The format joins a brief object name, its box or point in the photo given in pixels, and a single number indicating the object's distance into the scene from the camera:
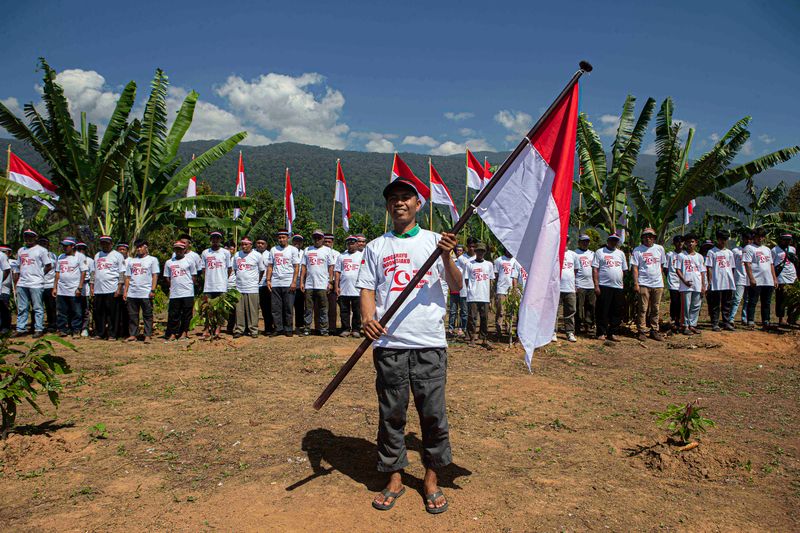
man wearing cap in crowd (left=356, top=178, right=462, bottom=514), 3.33
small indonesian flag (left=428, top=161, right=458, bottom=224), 13.20
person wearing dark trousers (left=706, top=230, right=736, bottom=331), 11.28
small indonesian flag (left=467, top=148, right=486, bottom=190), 15.20
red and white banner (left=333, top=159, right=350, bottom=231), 14.12
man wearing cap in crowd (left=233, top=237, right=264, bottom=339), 9.91
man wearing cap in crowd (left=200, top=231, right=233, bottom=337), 9.83
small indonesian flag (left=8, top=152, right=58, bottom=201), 10.92
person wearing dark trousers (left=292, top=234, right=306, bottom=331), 10.59
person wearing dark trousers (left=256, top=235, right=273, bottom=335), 10.46
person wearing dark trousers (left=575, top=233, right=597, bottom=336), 9.91
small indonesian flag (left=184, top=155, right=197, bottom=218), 13.76
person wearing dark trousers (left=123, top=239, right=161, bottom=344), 9.62
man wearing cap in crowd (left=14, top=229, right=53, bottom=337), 10.11
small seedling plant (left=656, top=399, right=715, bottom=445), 4.09
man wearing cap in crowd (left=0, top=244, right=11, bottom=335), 10.03
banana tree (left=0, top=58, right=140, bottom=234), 10.22
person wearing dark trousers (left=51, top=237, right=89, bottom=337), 9.95
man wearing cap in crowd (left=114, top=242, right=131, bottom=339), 9.94
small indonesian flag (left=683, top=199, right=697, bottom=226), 16.02
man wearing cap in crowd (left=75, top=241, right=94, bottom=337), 10.22
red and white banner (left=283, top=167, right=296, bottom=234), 14.68
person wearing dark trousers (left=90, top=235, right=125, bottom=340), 9.80
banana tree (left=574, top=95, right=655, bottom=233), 11.46
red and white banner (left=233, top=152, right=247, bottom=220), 15.91
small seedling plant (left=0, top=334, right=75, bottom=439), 3.86
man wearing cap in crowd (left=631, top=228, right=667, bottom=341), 9.85
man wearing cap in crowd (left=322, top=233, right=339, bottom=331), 10.61
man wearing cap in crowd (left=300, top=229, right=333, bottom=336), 10.13
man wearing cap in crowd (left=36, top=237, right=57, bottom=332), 10.47
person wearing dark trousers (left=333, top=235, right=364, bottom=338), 10.00
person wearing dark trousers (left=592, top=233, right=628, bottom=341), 9.74
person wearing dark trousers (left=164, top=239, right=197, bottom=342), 9.55
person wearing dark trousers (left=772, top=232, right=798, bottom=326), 11.47
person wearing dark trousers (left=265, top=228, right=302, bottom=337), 10.09
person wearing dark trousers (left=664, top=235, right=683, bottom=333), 10.67
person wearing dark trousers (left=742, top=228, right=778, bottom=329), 11.17
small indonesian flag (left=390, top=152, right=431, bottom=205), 11.85
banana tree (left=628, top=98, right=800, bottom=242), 10.59
